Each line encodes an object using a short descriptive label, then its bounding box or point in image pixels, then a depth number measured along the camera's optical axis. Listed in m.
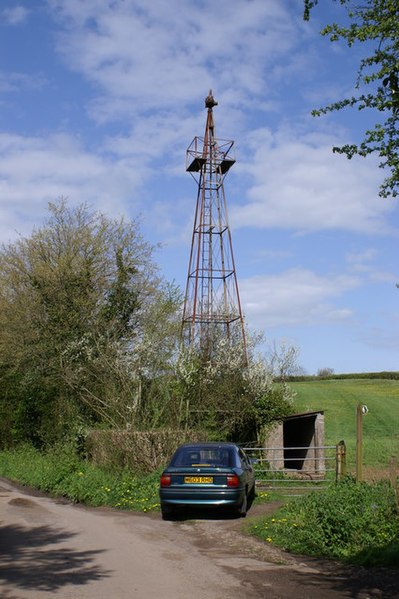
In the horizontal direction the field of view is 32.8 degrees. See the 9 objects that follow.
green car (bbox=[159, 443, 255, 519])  13.29
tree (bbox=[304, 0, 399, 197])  11.16
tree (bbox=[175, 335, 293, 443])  21.67
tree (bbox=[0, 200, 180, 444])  24.73
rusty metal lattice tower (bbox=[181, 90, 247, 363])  27.40
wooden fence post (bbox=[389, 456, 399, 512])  10.97
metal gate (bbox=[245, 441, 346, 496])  16.92
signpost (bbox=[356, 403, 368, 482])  14.57
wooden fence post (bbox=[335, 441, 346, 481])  16.41
